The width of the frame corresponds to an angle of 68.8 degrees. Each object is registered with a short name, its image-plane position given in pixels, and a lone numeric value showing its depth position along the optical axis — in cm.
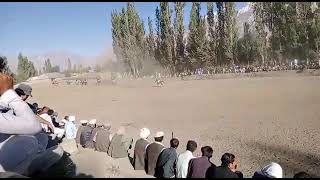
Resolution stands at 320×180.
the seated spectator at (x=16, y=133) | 115
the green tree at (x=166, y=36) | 2952
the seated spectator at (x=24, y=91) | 225
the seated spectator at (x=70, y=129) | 645
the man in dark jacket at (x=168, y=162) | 433
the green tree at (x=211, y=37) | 2743
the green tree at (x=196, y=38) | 2773
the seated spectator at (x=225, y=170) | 330
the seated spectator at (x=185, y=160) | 407
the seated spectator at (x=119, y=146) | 569
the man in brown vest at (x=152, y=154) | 478
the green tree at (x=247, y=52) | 2746
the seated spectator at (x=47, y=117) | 463
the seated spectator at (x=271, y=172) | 321
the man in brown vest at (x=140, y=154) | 508
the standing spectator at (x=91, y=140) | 621
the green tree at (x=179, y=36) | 2919
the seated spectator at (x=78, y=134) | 656
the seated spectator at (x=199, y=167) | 375
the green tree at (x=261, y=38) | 2651
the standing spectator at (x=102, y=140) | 596
